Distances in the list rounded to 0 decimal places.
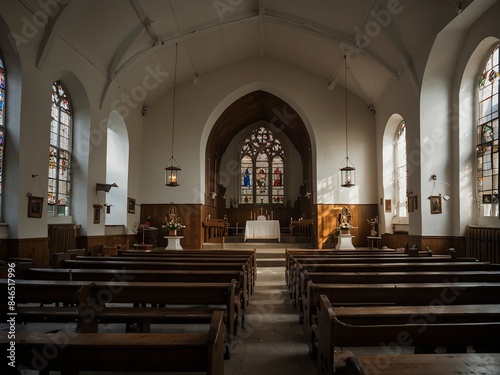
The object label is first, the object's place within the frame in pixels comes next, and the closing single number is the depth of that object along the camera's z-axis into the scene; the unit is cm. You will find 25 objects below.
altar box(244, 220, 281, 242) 1412
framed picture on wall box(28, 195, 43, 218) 758
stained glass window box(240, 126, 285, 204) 2005
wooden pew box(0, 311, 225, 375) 160
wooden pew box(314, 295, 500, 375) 198
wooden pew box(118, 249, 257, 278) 699
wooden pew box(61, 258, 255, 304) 484
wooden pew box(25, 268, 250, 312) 402
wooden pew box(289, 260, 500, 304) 457
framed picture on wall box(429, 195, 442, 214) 952
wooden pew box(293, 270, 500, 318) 387
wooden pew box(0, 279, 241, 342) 315
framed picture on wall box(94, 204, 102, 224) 1043
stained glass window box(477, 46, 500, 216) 833
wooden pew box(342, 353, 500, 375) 173
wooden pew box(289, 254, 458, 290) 542
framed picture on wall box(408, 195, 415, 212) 1028
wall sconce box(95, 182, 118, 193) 1053
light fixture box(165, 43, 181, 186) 1206
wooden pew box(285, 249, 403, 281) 723
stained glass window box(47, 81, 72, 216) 934
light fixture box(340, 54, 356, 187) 1372
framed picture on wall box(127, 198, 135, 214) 1287
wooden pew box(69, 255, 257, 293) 566
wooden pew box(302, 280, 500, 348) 323
